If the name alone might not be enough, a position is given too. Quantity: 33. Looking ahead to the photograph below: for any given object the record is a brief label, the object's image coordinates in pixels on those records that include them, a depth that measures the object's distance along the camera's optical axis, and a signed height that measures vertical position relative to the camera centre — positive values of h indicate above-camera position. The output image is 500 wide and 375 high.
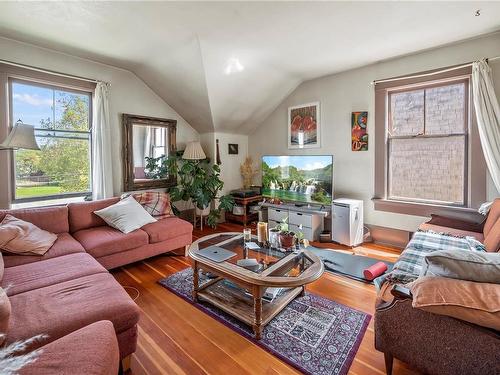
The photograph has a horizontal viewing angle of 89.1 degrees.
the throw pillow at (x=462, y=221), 2.73 -0.49
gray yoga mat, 2.66 -0.97
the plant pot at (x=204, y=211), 4.42 -0.57
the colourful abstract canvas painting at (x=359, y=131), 3.58 +0.67
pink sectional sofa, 1.32 -0.68
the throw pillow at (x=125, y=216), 2.84 -0.42
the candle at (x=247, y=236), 2.42 -0.54
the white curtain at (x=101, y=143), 3.39 +0.50
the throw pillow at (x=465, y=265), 1.16 -0.41
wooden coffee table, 1.70 -0.69
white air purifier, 3.39 -0.59
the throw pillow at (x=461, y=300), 1.07 -0.54
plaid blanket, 1.67 -0.61
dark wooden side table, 4.52 -0.65
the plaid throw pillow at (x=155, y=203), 3.37 -0.31
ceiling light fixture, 3.25 +1.50
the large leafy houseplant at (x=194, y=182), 4.09 -0.05
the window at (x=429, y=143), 2.98 +0.43
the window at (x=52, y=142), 2.98 +0.50
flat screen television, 3.63 +0.01
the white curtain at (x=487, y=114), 2.60 +0.66
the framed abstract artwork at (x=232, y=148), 4.82 +0.59
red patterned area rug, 1.51 -1.07
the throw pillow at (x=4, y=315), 1.06 -0.57
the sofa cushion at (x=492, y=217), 2.31 -0.36
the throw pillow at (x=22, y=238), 2.13 -0.50
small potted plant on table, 2.21 -0.52
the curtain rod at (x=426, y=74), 2.76 +1.25
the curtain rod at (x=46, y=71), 2.77 +1.30
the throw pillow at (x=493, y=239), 2.01 -0.51
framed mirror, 3.82 +0.47
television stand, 3.66 -0.57
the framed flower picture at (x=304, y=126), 4.07 +0.88
